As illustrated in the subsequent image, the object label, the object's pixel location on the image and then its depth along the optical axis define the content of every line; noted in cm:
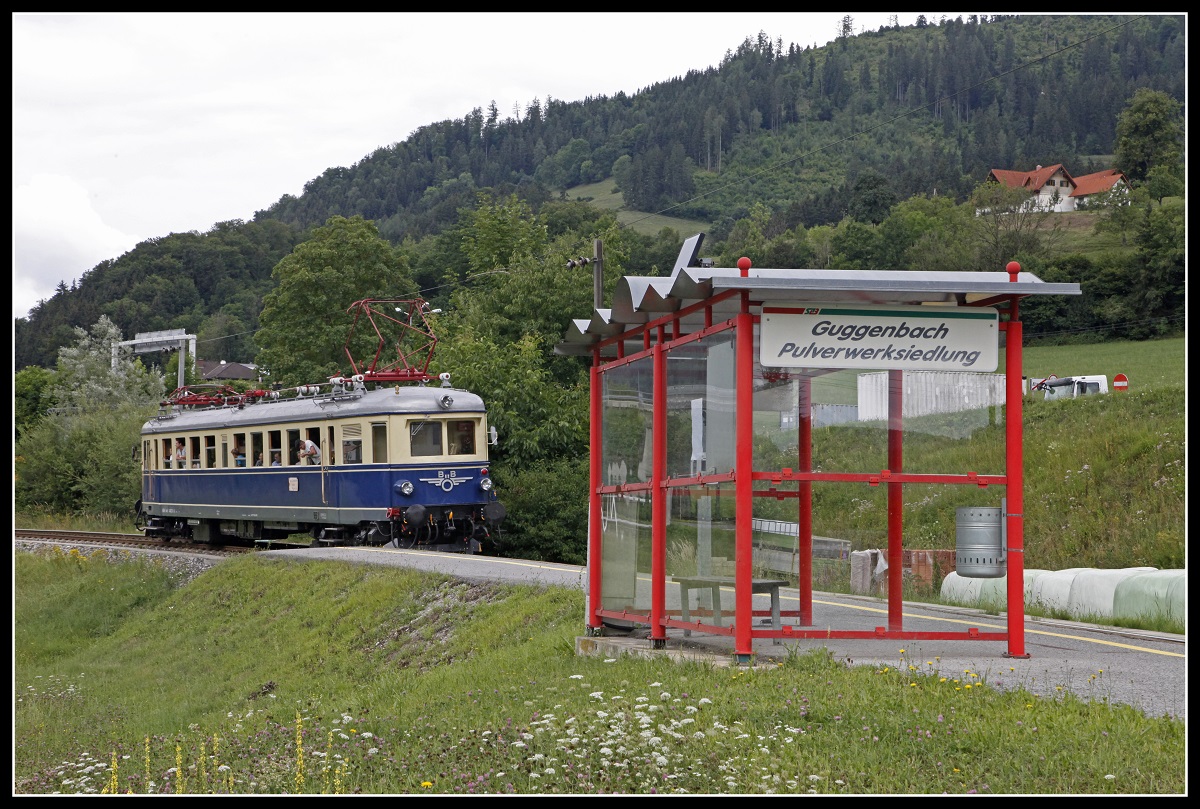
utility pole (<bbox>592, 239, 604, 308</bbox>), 2992
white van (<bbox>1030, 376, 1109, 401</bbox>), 3844
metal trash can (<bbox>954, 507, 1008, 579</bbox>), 1050
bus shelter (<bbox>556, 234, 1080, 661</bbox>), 997
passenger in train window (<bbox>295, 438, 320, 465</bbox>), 2714
